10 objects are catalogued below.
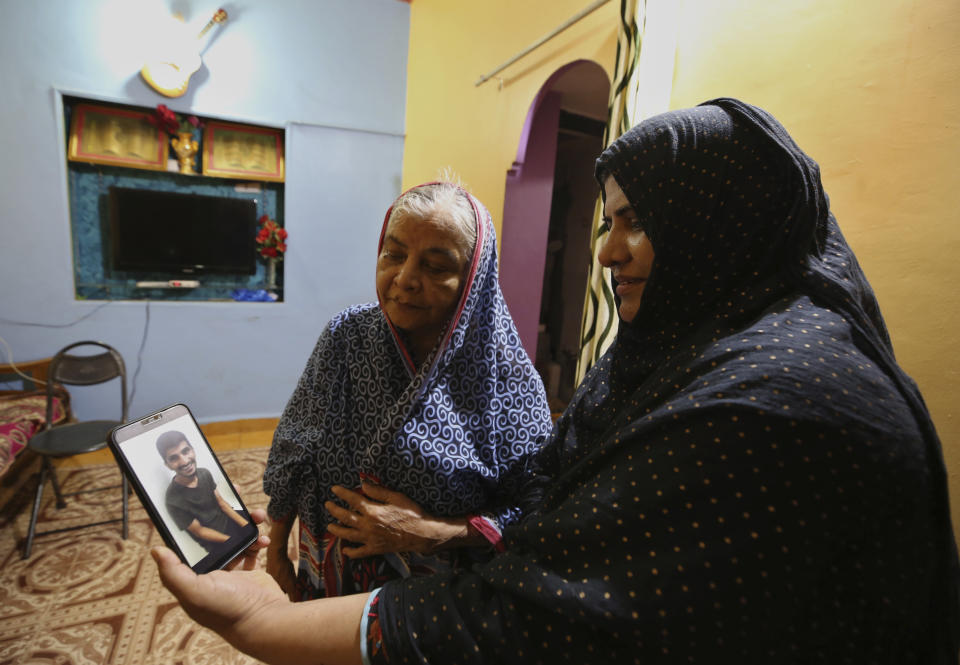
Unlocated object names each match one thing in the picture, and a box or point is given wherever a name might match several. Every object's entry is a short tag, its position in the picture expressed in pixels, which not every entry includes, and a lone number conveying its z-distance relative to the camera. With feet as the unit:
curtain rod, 6.70
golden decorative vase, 10.42
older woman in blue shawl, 2.74
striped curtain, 5.42
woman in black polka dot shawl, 1.46
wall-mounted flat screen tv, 10.30
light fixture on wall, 9.64
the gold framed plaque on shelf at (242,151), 10.83
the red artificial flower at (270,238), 11.37
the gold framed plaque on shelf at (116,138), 9.81
